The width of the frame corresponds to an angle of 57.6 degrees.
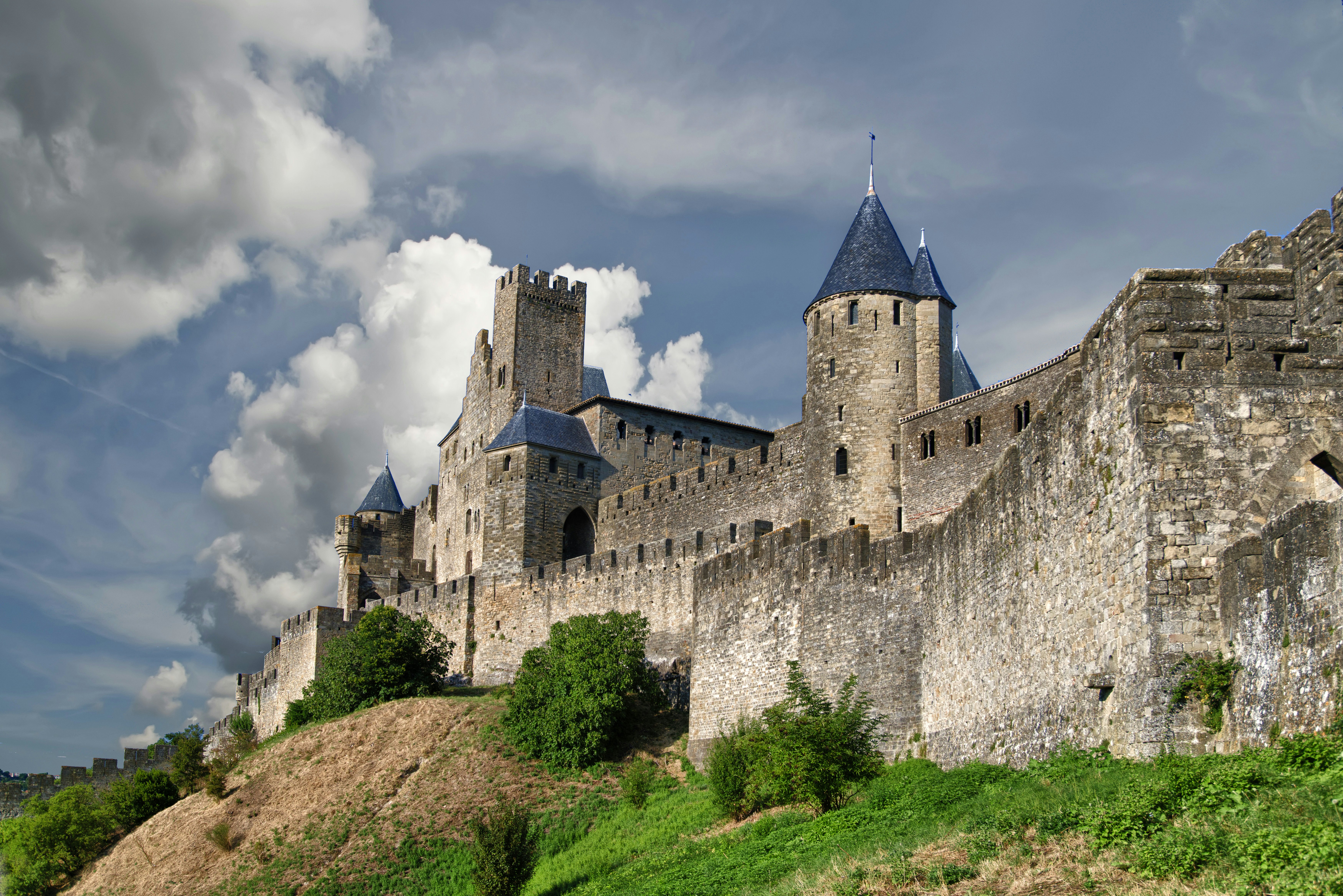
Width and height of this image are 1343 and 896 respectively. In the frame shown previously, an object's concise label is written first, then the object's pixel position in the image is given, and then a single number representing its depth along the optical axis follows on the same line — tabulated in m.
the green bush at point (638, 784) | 29.86
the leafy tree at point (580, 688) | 33.66
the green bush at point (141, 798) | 42.78
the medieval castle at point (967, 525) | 12.55
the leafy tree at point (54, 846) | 42.00
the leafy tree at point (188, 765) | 43.06
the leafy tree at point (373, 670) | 41.47
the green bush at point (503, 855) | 24.06
